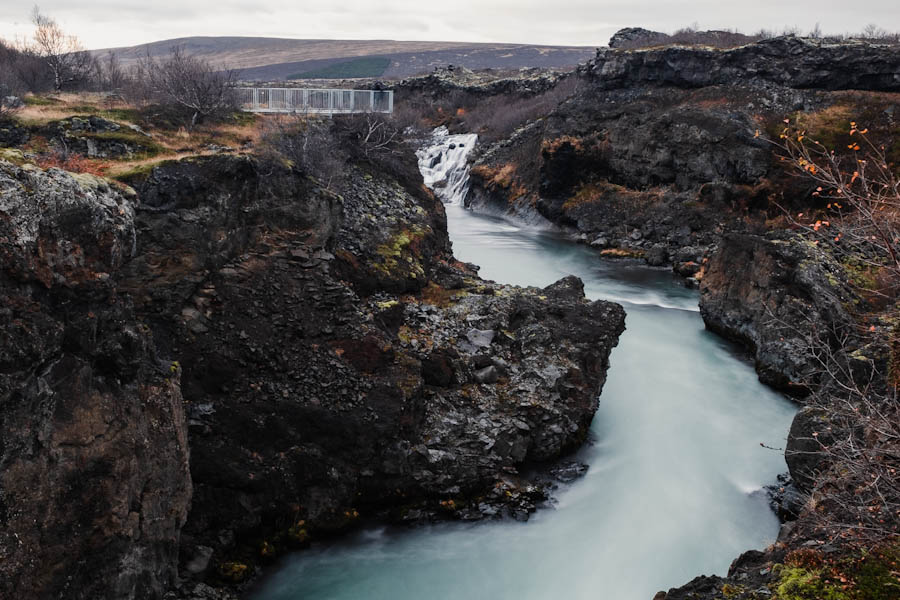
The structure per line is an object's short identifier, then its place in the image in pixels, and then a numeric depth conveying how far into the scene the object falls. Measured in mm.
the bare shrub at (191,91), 18750
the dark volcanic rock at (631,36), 53656
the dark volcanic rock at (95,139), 14609
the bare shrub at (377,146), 21828
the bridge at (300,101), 24469
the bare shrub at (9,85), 15819
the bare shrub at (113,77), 26666
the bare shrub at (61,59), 25016
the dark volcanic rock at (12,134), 14188
